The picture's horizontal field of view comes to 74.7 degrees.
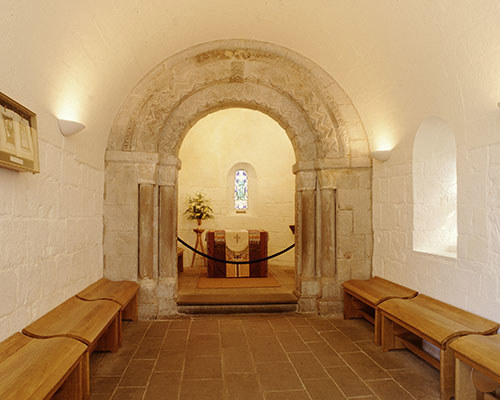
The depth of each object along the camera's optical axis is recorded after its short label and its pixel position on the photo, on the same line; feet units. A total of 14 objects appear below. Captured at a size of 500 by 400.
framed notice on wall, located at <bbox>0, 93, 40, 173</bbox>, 6.32
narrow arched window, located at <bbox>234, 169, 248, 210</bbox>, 26.78
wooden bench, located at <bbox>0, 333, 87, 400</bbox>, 5.27
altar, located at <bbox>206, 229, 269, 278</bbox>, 18.94
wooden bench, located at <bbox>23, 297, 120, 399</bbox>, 7.34
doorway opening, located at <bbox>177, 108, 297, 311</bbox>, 25.02
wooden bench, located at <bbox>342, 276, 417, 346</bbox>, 10.74
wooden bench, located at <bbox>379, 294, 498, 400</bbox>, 7.64
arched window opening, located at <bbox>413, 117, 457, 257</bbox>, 11.21
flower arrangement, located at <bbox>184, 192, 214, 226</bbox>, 24.07
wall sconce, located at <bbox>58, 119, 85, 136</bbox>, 9.01
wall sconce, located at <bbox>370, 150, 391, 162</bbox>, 12.48
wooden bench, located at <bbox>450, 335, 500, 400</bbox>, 6.36
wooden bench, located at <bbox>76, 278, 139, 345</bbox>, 10.36
